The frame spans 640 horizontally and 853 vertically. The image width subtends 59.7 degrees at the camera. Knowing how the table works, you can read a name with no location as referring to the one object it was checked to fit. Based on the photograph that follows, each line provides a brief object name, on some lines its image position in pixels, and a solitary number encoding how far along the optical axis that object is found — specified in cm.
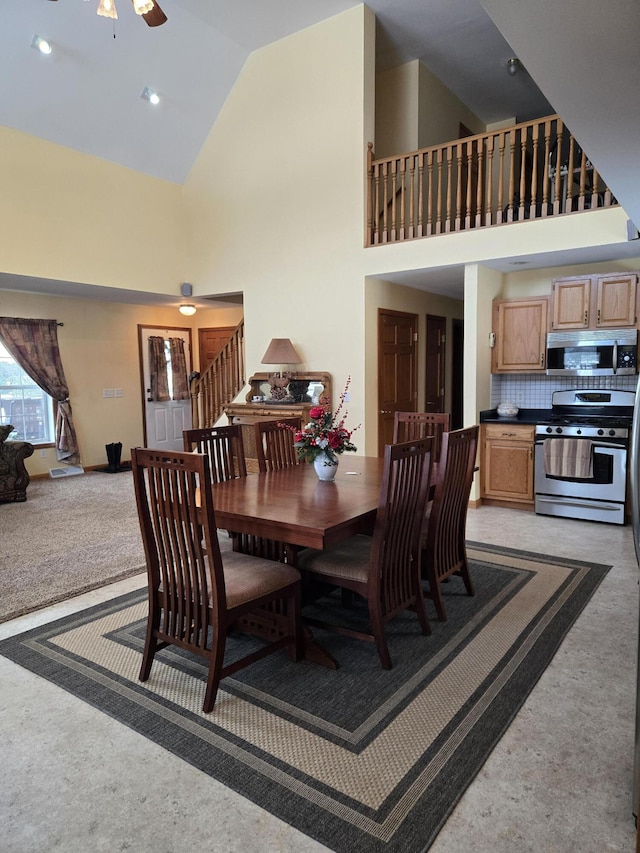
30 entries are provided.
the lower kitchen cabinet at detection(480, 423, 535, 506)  530
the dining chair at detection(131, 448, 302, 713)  223
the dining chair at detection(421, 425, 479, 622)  306
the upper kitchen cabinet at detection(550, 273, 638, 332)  486
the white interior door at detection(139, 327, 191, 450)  870
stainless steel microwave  490
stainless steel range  478
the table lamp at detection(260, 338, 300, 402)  625
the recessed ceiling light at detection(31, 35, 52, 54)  497
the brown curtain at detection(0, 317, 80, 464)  702
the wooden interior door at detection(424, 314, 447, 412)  725
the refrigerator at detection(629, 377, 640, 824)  158
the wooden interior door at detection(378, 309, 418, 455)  622
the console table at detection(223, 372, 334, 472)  620
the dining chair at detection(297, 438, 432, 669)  255
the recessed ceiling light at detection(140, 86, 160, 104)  599
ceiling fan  367
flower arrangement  316
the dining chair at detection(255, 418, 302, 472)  366
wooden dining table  240
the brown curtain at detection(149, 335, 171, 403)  877
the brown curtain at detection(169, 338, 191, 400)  911
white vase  319
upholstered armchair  598
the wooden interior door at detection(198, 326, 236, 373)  931
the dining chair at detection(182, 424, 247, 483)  338
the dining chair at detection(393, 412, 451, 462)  407
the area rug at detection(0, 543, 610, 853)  183
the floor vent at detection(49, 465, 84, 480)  746
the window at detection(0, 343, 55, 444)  712
